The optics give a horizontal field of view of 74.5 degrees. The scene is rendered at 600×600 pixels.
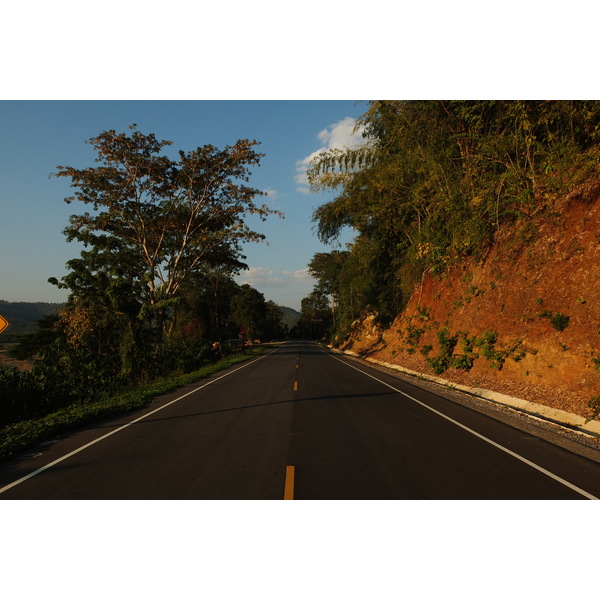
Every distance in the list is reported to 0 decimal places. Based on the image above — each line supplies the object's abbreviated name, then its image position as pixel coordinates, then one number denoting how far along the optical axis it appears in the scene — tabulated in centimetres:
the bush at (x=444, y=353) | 1783
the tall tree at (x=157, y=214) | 2323
